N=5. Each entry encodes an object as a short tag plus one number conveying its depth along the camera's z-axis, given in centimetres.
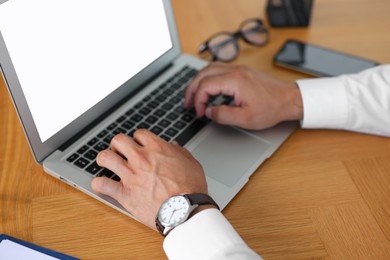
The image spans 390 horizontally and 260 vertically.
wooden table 80
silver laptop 83
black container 129
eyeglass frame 124
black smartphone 116
